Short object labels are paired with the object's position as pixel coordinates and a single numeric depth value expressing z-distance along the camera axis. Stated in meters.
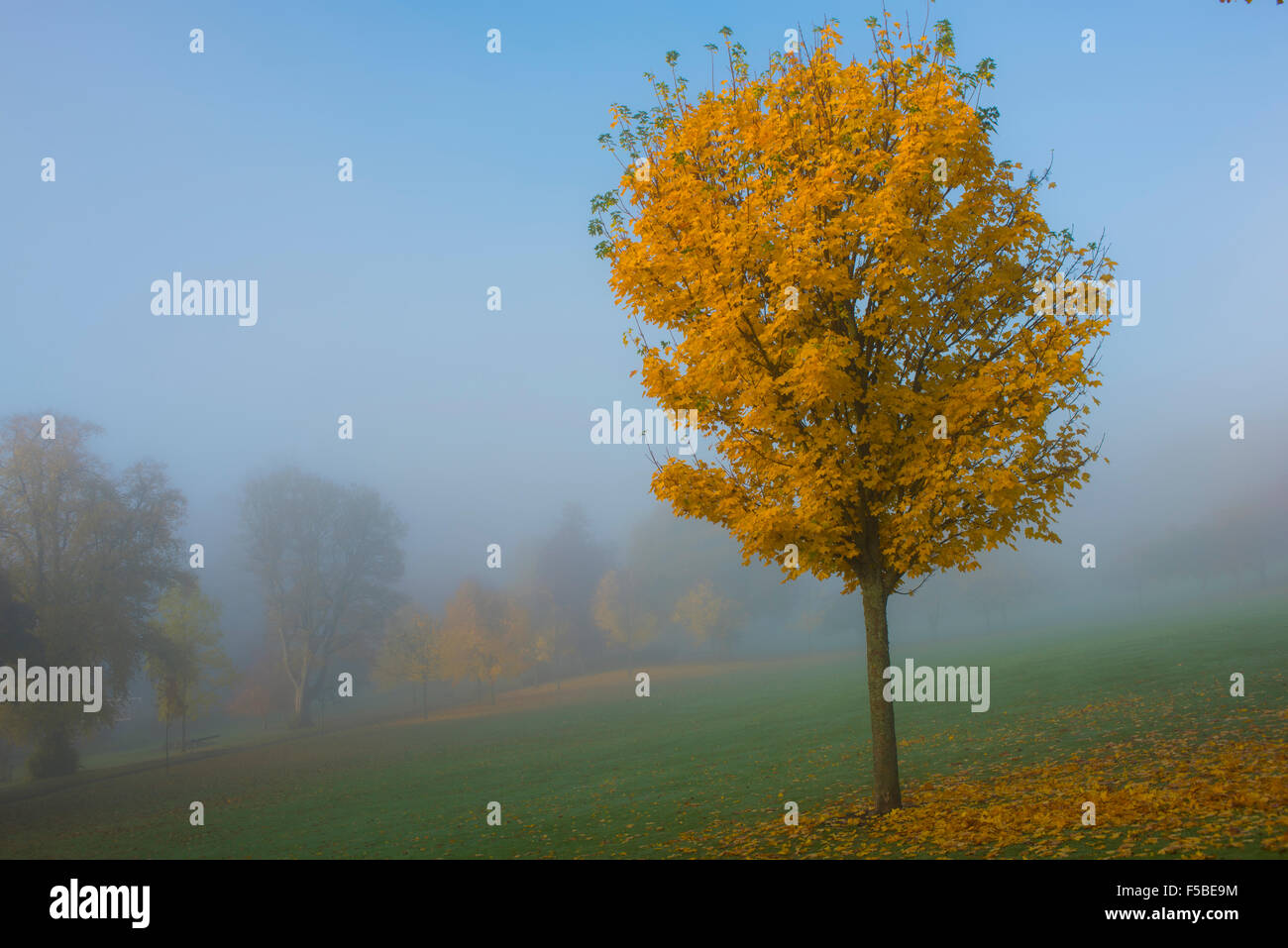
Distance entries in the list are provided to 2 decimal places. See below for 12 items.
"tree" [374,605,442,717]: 64.69
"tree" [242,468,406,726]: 60.47
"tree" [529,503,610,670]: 90.56
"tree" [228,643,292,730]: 65.94
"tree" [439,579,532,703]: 67.31
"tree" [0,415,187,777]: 37.31
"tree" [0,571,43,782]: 30.86
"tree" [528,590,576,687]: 80.81
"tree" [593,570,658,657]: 84.50
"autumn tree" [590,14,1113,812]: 12.23
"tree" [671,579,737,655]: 85.25
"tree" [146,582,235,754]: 42.44
